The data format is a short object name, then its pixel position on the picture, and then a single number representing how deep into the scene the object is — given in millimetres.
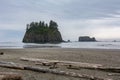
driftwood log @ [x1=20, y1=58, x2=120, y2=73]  8367
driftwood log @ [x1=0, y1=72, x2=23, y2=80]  5551
